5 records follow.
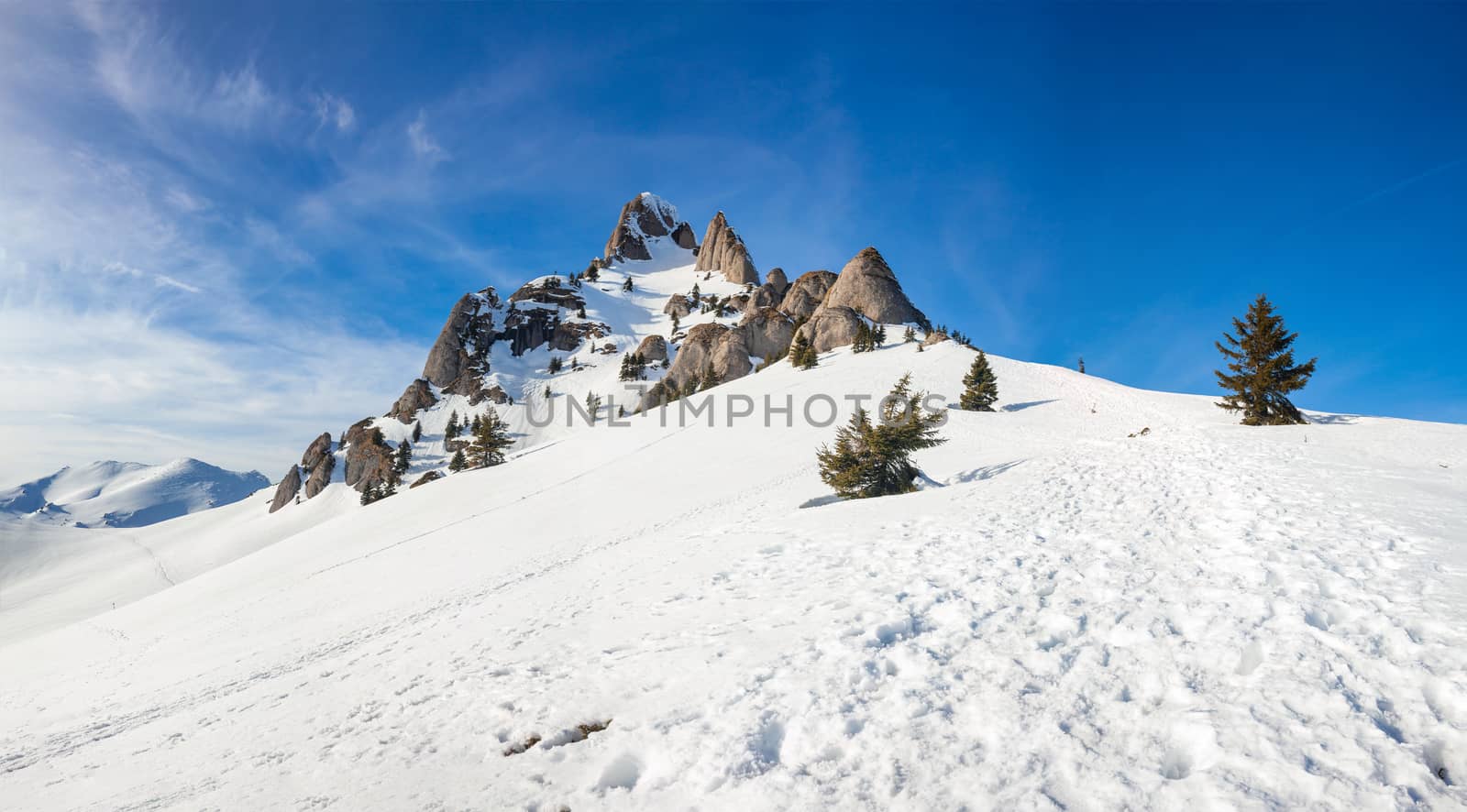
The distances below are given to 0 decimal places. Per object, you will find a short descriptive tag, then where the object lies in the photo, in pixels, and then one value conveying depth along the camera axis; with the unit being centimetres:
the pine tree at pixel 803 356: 5491
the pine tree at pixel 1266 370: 2192
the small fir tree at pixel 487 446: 4497
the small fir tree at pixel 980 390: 3247
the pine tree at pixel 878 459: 1583
